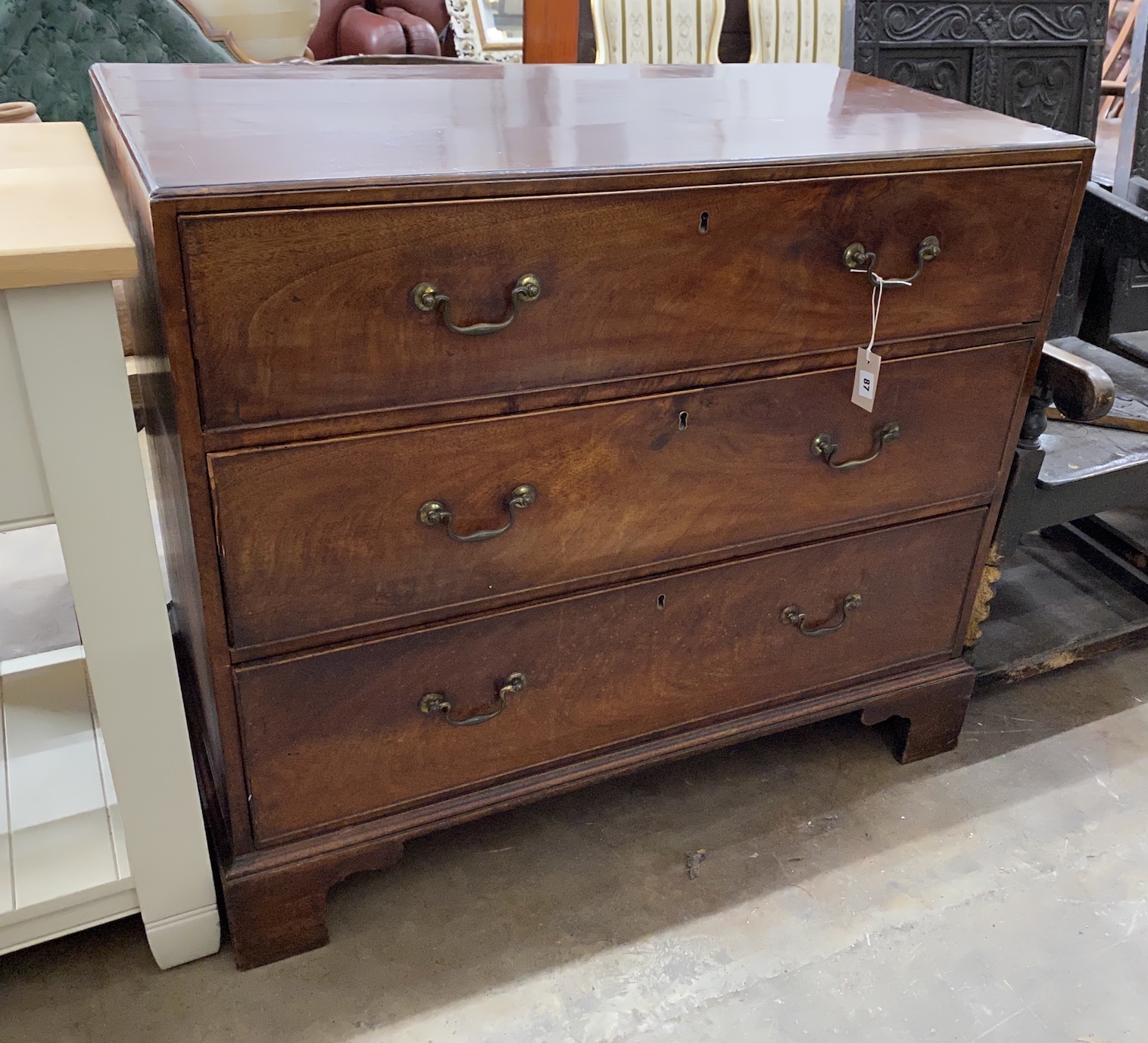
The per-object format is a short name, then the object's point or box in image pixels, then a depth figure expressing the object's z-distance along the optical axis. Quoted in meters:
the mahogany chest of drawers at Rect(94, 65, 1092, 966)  0.84
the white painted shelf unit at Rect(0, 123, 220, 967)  0.77
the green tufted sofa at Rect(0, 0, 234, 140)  2.12
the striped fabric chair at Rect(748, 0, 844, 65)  2.68
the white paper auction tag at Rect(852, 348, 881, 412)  1.08
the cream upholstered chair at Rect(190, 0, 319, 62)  2.56
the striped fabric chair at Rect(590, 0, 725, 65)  2.44
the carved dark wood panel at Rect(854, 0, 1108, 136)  1.78
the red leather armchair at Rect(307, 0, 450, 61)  3.73
